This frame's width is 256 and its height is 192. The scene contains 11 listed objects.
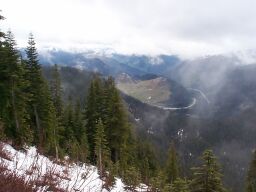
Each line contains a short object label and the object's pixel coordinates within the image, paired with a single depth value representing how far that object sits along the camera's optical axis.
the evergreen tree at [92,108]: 54.12
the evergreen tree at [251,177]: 50.63
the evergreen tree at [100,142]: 40.23
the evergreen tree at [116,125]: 49.97
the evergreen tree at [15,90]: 32.47
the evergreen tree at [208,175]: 21.28
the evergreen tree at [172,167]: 61.26
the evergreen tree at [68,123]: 53.32
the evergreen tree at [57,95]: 58.22
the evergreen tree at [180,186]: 22.70
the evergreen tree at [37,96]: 41.12
